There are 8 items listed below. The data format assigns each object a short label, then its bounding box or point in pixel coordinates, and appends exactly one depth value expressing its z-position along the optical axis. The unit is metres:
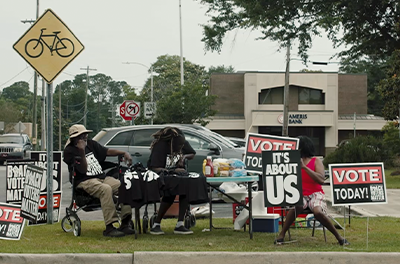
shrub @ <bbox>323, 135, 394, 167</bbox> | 27.58
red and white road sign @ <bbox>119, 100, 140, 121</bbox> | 23.67
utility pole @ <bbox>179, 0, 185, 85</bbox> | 42.79
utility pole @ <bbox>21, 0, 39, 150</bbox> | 45.38
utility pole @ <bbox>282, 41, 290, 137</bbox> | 40.94
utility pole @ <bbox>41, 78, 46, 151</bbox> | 46.12
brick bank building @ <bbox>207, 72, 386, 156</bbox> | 56.62
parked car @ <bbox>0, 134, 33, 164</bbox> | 34.41
